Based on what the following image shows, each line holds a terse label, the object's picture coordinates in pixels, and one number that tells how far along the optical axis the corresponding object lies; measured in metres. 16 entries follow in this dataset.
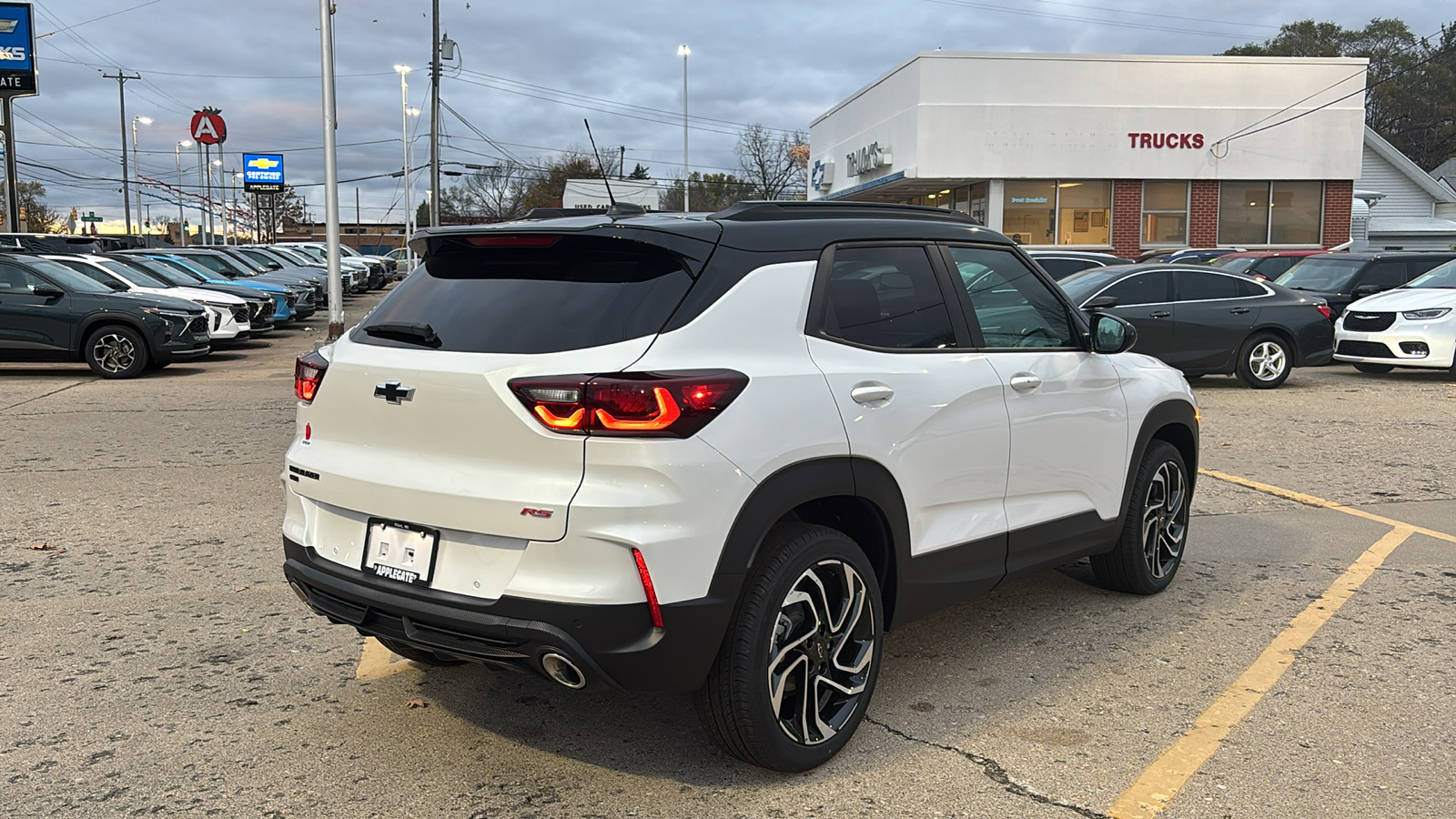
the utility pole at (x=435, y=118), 37.81
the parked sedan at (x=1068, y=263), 18.95
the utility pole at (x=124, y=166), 69.90
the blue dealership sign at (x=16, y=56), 33.09
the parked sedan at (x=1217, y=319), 14.10
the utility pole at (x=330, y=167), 22.03
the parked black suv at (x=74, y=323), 14.85
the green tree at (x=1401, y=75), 69.12
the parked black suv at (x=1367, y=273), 18.30
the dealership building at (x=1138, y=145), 33.31
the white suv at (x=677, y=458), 3.26
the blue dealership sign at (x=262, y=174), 53.69
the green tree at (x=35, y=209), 87.12
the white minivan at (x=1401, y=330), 14.91
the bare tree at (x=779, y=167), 77.88
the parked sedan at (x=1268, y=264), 20.64
